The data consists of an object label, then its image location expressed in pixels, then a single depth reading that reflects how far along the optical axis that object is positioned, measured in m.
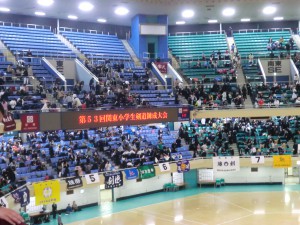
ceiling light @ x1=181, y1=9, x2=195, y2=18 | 35.00
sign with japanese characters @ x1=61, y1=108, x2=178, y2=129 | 21.86
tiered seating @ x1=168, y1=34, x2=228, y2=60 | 39.25
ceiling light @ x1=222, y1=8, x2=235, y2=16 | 34.66
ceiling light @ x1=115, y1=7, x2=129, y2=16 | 33.11
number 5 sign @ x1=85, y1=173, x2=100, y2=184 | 23.50
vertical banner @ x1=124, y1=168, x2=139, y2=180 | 25.28
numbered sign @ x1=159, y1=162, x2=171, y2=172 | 26.91
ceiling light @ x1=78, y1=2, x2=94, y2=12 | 31.41
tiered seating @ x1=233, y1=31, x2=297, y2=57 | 38.87
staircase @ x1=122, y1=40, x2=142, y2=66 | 35.56
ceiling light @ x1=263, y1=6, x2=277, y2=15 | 34.89
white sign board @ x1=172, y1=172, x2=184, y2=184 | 30.11
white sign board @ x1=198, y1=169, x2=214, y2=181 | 30.83
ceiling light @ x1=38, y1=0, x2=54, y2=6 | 30.40
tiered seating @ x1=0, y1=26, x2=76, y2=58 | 31.24
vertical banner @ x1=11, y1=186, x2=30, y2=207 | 18.57
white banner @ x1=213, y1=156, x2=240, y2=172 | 28.36
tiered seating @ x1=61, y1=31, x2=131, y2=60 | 35.38
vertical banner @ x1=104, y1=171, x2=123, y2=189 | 24.36
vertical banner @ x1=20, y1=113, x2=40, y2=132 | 19.77
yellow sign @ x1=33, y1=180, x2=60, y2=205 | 20.33
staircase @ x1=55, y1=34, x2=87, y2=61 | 34.06
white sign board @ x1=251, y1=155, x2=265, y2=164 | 28.88
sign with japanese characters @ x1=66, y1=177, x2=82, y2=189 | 22.53
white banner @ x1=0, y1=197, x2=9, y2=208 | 16.17
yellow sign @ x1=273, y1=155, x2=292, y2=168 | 28.12
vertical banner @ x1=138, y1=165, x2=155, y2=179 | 25.73
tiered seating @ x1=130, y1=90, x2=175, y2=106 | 27.99
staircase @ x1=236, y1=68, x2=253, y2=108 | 29.14
